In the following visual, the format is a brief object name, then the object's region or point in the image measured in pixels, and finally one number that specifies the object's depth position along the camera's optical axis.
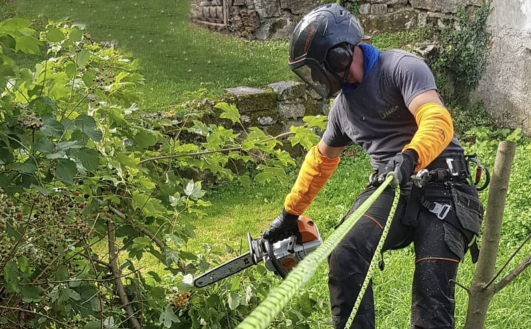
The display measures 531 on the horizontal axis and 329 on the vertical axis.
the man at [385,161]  2.21
